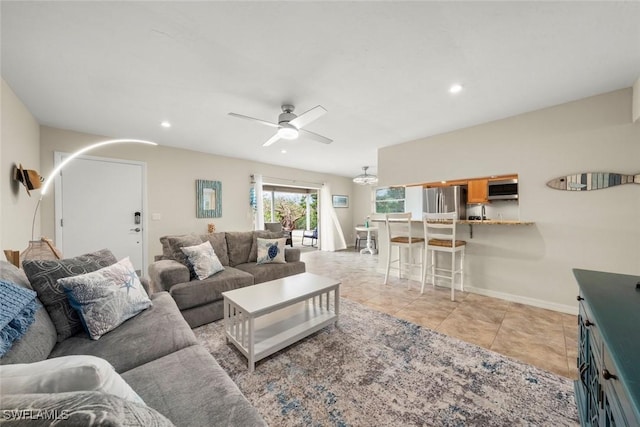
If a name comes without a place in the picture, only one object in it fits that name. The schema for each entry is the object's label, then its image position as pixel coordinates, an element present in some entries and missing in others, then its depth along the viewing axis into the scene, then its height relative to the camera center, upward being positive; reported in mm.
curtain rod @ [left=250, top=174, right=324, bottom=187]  5615 +830
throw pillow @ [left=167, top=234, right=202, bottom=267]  2691 -374
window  5898 +287
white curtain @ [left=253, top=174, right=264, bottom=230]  5309 +189
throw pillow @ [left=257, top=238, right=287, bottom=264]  3291 -552
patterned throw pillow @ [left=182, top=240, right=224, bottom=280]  2561 -533
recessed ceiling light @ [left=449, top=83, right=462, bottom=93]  2283 +1214
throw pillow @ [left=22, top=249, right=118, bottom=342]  1355 -459
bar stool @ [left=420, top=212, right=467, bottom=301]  3150 -440
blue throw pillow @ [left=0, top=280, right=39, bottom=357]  966 -445
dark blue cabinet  583 -385
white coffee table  1771 -953
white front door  3326 +85
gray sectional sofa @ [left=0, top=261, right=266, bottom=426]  409 -716
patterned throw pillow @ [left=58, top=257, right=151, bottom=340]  1369 -519
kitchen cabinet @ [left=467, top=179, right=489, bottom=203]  3337 +293
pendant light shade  5830 +787
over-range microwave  3086 +285
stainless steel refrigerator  3605 +182
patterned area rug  1341 -1153
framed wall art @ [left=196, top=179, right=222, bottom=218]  4535 +277
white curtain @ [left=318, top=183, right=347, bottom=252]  7105 -311
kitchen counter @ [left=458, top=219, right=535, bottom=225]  2816 -144
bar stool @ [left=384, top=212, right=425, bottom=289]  3623 -442
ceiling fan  2476 +968
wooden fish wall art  2396 +315
